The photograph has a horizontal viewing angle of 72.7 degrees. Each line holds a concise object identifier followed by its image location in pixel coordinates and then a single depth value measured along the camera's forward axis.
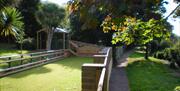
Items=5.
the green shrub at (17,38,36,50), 12.89
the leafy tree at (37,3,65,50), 11.26
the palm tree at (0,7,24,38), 4.44
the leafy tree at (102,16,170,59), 2.49
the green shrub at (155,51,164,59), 11.84
